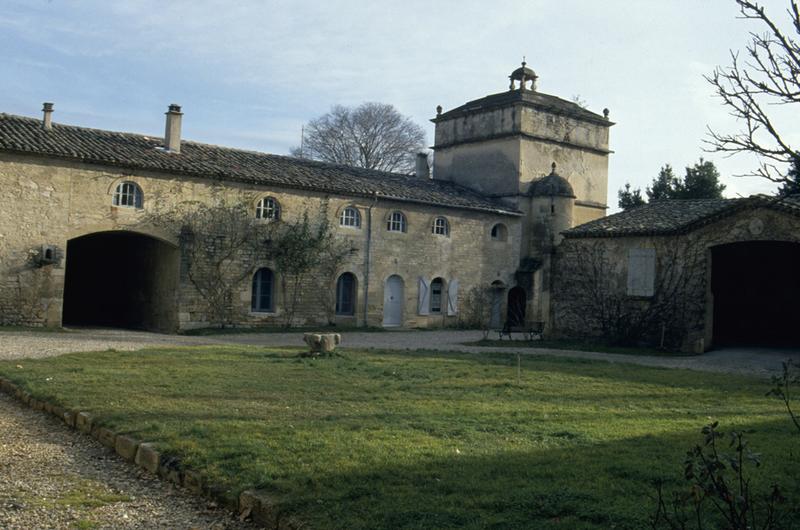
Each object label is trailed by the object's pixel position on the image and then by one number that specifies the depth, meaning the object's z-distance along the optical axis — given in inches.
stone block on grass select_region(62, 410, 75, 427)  330.6
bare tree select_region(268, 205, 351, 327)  964.6
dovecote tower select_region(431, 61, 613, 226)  1254.9
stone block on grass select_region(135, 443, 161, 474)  262.7
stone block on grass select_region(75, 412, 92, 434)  316.5
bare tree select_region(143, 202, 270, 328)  897.5
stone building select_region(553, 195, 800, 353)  783.7
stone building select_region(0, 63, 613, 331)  814.5
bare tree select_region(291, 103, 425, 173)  1887.3
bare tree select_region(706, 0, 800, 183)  184.9
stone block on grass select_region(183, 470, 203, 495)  238.6
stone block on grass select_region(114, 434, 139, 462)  277.6
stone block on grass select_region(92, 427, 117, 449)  293.7
